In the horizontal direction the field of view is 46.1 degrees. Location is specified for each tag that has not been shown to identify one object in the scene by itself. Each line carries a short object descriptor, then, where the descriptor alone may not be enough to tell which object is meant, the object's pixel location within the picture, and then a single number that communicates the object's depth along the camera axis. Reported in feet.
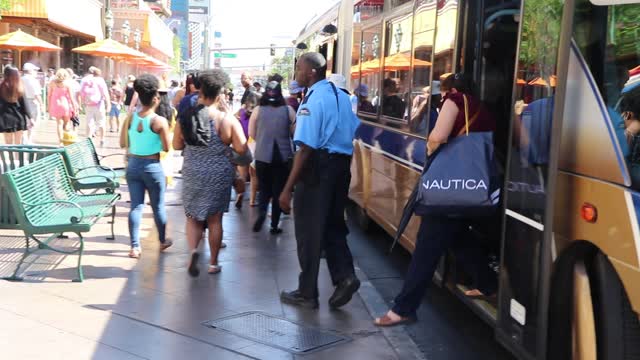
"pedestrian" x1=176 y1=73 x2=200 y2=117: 21.98
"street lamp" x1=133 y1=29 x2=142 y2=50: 146.30
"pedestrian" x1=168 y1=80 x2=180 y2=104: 70.20
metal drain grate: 17.02
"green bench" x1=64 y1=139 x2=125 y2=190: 27.22
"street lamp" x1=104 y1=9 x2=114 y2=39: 77.15
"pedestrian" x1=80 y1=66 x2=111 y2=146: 56.90
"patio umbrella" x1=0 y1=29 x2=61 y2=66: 66.69
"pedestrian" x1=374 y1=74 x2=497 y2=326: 16.29
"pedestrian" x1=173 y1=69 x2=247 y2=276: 21.40
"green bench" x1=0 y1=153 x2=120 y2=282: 20.89
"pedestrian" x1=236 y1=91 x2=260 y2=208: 35.24
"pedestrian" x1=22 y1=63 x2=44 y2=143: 52.42
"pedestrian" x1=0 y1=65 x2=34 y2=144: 36.88
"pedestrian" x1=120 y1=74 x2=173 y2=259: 23.76
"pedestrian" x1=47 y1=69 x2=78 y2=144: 52.65
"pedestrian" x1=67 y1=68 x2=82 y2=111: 67.36
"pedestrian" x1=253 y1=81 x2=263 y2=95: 50.29
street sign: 268.25
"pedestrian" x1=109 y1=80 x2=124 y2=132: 78.79
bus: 11.10
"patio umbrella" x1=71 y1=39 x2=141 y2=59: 79.25
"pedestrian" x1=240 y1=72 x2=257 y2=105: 37.11
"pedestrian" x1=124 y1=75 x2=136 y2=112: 64.54
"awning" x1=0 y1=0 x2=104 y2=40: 74.54
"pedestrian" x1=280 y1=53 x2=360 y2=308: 18.57
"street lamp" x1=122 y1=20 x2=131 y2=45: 142.78
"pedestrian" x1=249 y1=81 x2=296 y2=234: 28.55
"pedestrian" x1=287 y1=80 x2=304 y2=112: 35.32
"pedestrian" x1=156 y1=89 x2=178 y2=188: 30.32
